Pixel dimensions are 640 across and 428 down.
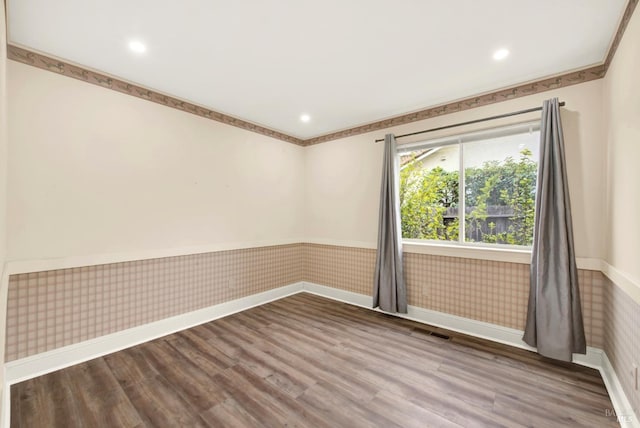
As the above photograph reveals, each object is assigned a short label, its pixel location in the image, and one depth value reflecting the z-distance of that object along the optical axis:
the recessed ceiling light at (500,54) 2.09
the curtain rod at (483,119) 2.52
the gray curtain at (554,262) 2.27
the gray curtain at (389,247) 3.31
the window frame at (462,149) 2.66
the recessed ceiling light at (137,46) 2.02
